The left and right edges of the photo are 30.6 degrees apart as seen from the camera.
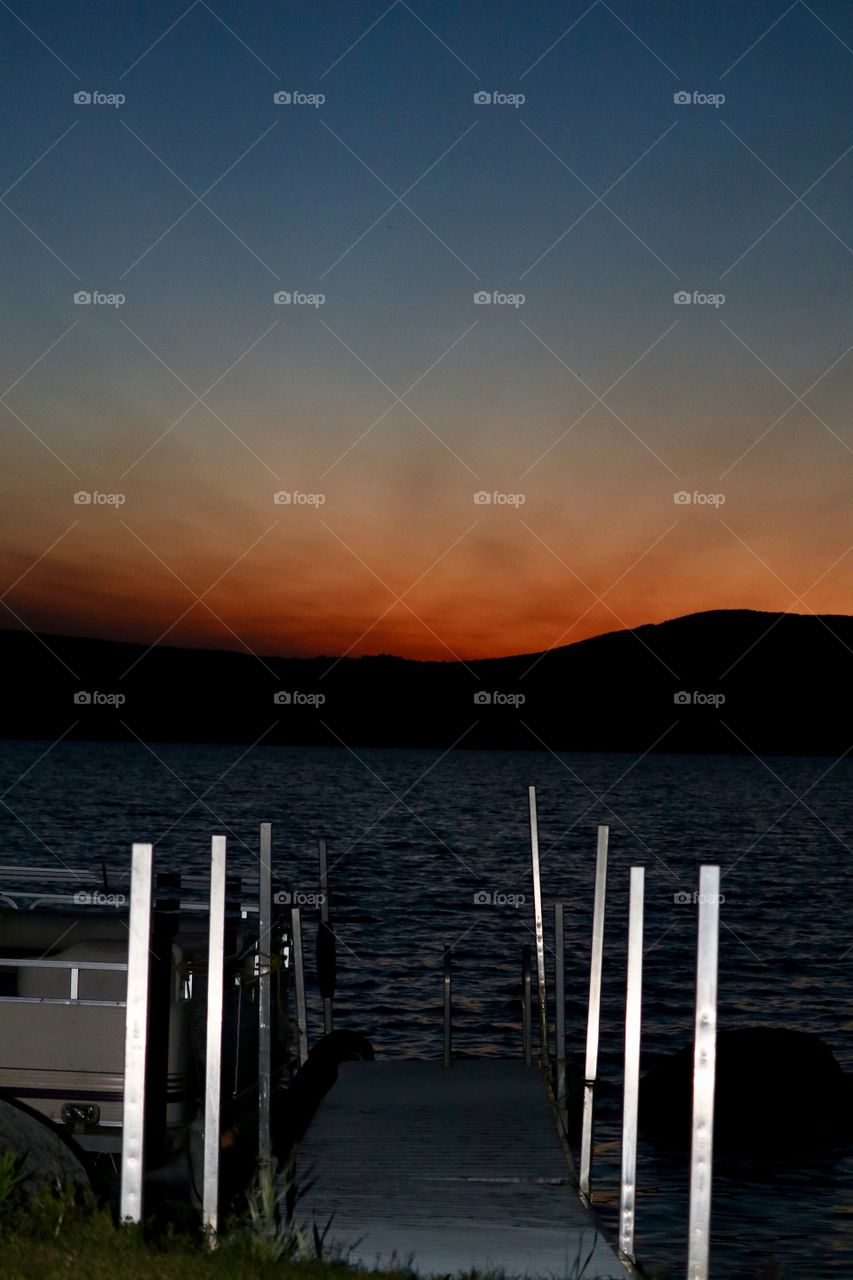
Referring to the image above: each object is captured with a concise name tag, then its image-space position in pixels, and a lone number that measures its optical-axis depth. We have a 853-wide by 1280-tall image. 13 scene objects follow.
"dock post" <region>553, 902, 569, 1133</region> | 14.67
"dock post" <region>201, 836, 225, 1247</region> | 8.56
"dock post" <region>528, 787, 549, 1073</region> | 15.84
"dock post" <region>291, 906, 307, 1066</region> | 15.98
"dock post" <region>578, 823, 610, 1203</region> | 11.40
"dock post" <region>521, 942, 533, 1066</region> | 17.36
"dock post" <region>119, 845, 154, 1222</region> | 7.54
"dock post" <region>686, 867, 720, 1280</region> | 7.19
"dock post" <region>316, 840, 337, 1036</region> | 18.05
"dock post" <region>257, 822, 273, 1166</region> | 10.80
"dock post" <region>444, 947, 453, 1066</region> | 17.24
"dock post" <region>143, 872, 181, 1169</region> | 9.97
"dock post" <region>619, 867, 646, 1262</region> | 9.05
